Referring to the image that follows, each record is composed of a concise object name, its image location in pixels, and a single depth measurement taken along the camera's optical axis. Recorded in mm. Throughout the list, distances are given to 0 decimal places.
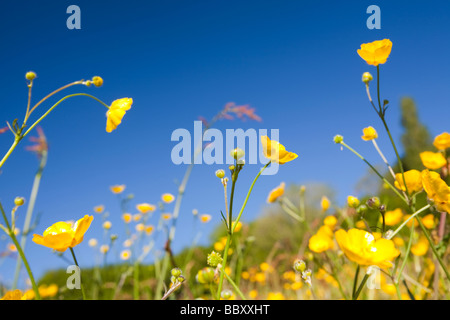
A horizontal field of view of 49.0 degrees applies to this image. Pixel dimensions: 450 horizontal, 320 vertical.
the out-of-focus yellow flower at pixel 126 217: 1590
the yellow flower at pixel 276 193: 414
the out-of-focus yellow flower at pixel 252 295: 622
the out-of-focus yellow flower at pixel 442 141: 345
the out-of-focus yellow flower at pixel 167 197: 625
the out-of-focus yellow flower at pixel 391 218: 461
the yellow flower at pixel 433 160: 365
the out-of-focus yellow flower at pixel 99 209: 1729
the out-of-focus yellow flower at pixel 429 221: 428
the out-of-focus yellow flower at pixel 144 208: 588
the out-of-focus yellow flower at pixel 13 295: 286
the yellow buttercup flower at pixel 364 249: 221
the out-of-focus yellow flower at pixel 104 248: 1620
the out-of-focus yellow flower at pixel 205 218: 1676
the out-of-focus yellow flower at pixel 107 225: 1680
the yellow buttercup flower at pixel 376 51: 291
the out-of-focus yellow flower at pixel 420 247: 493
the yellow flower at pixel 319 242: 375
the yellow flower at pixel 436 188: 256
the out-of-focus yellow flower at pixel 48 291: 618
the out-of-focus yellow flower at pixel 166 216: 590
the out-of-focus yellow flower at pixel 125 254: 1706
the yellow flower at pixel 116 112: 287
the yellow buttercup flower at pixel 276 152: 235
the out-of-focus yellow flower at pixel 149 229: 1593
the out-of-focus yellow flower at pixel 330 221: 445
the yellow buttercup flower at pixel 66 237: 241
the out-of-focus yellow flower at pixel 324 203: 435
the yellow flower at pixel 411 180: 298
